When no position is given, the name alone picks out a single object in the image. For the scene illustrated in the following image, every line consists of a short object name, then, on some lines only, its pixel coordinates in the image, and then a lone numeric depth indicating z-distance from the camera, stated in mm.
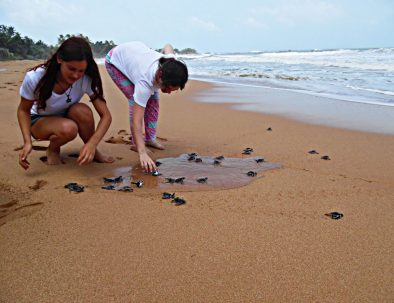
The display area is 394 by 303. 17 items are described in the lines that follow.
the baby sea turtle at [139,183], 3126
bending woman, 3117
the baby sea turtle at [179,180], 3249
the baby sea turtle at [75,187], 2926
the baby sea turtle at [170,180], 3250
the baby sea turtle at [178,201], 2785
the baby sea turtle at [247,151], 4202
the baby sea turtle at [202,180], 3261
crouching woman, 2916
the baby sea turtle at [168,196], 2881
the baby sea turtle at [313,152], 4160
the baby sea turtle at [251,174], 3447
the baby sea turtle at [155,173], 3400
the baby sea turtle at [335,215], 2594
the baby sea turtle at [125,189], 2994
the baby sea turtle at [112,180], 3196
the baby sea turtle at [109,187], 3023
